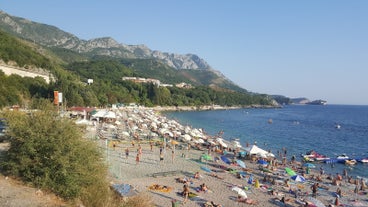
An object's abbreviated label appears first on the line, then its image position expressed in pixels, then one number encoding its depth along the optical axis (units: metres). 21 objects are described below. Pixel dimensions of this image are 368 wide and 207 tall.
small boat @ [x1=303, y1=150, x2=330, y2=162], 33.91
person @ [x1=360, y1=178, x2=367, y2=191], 23.82
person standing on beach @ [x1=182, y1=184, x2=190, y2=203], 17.24
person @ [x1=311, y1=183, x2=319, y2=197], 20.62
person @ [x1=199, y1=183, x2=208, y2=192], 19.05
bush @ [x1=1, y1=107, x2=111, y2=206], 10.64
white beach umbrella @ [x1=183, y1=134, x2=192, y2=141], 35.11
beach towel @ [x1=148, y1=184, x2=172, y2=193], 18.14
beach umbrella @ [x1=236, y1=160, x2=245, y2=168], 24.98
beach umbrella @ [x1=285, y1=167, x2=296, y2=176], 23.38
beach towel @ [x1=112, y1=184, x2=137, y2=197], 13.65
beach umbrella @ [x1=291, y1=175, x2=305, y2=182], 22.20
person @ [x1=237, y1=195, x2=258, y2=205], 17.98
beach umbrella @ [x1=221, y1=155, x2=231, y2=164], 26.25
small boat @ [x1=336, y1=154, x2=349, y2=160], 34.75
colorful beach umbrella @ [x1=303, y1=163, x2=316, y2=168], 29.92
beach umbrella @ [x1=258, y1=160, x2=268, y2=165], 27.71
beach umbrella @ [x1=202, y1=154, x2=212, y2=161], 27.08
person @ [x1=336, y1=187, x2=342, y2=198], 21.42
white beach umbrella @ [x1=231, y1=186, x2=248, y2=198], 17.86
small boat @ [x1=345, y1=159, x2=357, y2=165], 33.40
